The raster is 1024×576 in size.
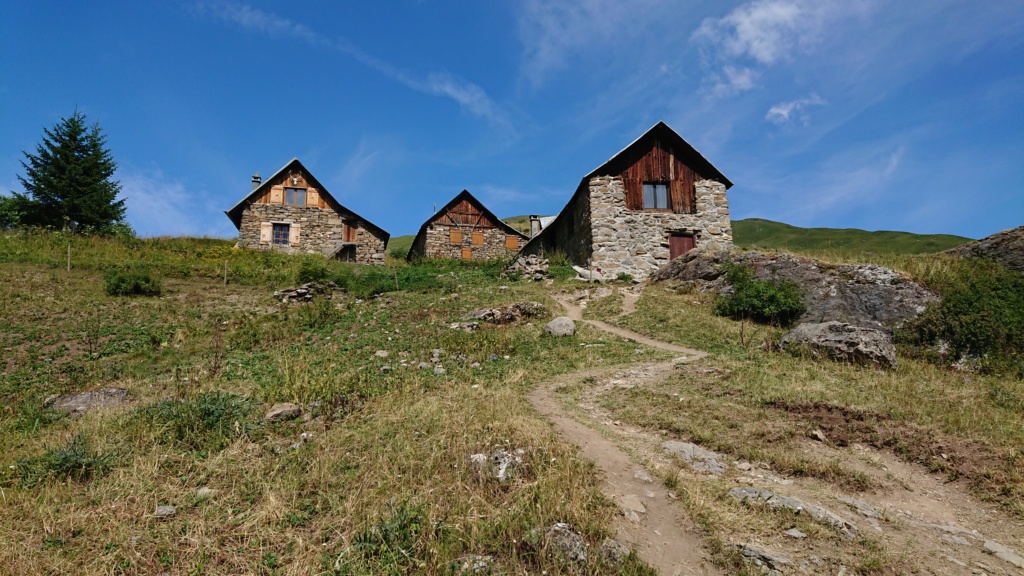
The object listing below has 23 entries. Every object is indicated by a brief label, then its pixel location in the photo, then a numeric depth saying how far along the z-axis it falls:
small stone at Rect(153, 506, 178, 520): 4.76
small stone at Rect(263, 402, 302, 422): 7.24
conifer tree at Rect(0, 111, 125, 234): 34.59
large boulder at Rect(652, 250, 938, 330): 14.98
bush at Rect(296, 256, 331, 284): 23.44
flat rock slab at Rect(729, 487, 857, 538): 4.84
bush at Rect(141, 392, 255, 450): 6.37
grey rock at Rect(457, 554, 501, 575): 4.03
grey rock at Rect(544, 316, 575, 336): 14.61
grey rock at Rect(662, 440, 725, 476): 6.30
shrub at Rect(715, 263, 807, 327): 16.62
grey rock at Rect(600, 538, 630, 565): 4.21
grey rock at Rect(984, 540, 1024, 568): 4.50
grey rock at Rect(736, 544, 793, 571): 4.21
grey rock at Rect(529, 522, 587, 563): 4.21
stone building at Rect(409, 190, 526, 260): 41.17
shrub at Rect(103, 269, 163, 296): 20.14
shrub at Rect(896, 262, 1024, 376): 11.90
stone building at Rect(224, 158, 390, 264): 36.97
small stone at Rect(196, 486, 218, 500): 5.11
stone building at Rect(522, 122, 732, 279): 25.61
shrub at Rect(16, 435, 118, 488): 5.37
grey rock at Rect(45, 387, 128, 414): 8.20
